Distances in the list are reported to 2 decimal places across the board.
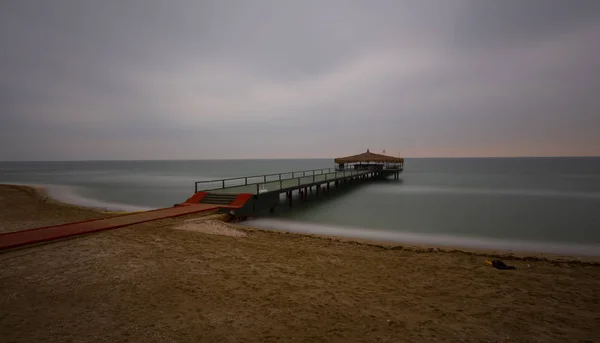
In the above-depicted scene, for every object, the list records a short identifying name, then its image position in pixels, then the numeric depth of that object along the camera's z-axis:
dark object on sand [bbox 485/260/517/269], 6.84
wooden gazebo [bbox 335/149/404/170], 39.75
